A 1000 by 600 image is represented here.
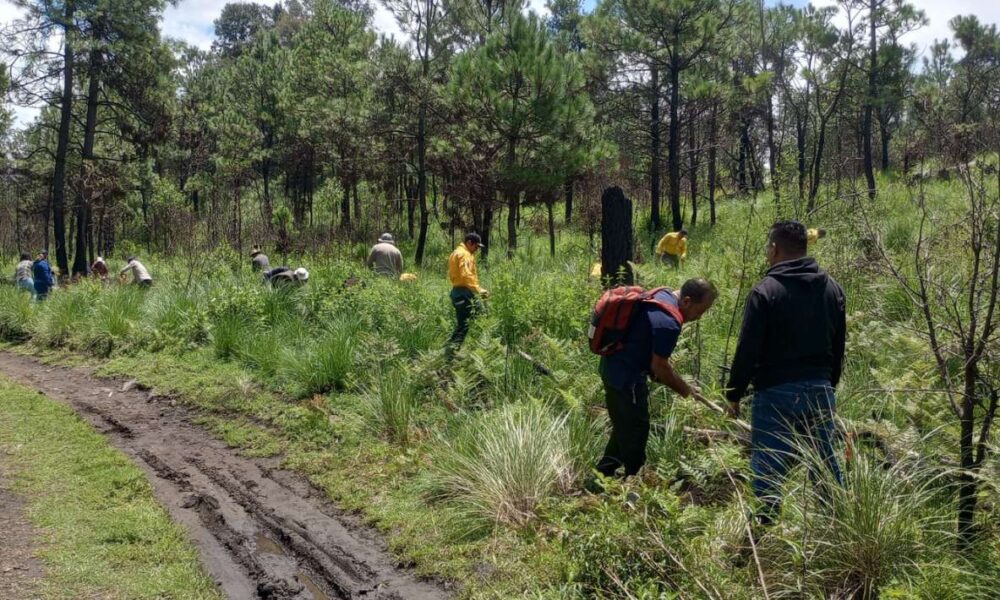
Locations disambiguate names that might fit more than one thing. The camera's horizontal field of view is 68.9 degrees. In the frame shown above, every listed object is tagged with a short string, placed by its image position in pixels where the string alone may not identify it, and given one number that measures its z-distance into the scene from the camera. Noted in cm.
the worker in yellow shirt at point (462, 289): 907
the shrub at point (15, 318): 1420
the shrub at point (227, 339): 1060
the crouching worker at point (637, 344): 460
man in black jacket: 400
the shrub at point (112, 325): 1189
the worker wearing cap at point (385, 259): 1268
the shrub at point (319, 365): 868
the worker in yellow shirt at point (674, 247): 1395
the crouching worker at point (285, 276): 1230
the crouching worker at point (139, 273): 1508
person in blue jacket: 1648
